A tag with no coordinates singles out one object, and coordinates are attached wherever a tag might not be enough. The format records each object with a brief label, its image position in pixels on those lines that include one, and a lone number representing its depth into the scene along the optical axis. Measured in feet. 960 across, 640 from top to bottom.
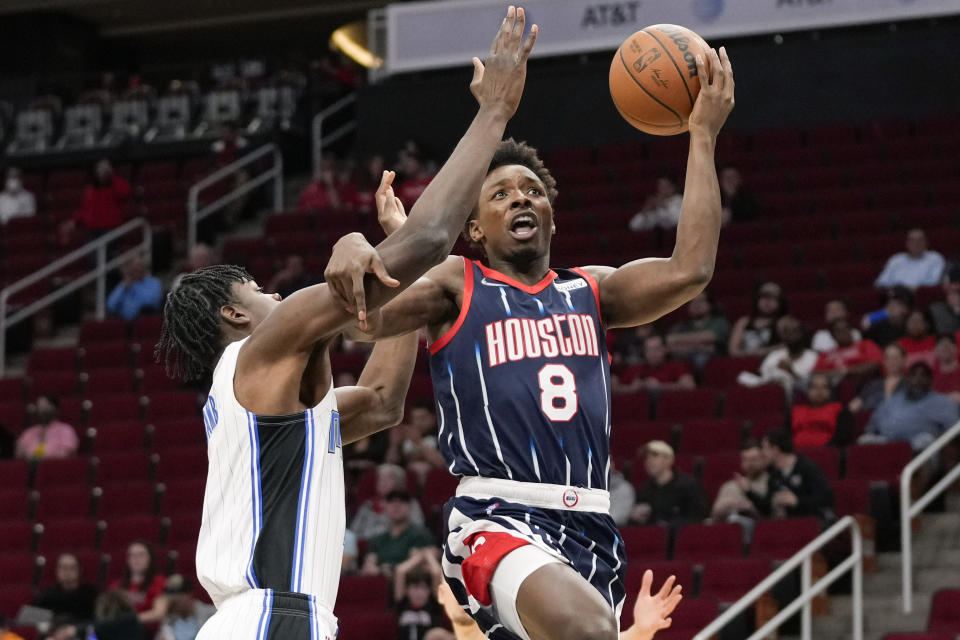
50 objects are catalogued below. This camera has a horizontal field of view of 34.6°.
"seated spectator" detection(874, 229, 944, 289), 41.57
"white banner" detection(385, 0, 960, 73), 52.70
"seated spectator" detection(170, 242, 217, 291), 52.65
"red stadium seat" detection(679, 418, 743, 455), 36.76
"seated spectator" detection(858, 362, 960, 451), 34.40
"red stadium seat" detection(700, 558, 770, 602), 30.83
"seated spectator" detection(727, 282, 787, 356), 40.96
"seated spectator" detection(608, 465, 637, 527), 34.58
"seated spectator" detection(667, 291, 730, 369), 41.88
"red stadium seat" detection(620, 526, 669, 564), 32.65
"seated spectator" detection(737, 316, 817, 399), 38.99
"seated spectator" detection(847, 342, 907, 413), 35.83
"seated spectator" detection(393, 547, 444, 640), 32.12
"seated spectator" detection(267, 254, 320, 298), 48.64
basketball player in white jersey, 12.30
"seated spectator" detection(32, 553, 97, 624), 36.83
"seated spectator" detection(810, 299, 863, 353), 39.32
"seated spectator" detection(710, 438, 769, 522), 32.89
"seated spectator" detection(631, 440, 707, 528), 33.94
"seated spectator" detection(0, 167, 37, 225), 63.10
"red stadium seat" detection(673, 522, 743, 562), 32.30
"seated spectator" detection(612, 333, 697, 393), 40.24
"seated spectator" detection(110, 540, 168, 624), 36.55
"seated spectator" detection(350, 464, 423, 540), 37.19
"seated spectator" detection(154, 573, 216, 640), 33.32
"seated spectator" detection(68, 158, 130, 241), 58.44
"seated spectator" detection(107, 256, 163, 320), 53.52
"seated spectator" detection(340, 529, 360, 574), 35.47
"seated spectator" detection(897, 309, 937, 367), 37.55
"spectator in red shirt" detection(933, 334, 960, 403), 35.96
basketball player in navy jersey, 15.30
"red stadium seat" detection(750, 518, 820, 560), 31.71
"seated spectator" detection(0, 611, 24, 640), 33.17
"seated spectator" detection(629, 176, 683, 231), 48.98
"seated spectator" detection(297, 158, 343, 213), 57.06
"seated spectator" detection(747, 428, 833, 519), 32.37
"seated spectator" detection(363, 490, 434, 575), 35.14
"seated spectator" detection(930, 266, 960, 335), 38.68
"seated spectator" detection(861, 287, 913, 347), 38.81
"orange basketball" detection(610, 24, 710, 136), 16.11
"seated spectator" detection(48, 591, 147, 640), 33.53
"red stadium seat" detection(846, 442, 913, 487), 33.81
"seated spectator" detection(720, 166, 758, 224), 48.55
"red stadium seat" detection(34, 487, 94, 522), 43.32
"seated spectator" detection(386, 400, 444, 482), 39.01
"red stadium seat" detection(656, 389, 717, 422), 38.52
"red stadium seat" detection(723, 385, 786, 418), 37.73
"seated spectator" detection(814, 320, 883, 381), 38.59
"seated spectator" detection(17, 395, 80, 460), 46.39
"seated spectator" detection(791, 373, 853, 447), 35.63
